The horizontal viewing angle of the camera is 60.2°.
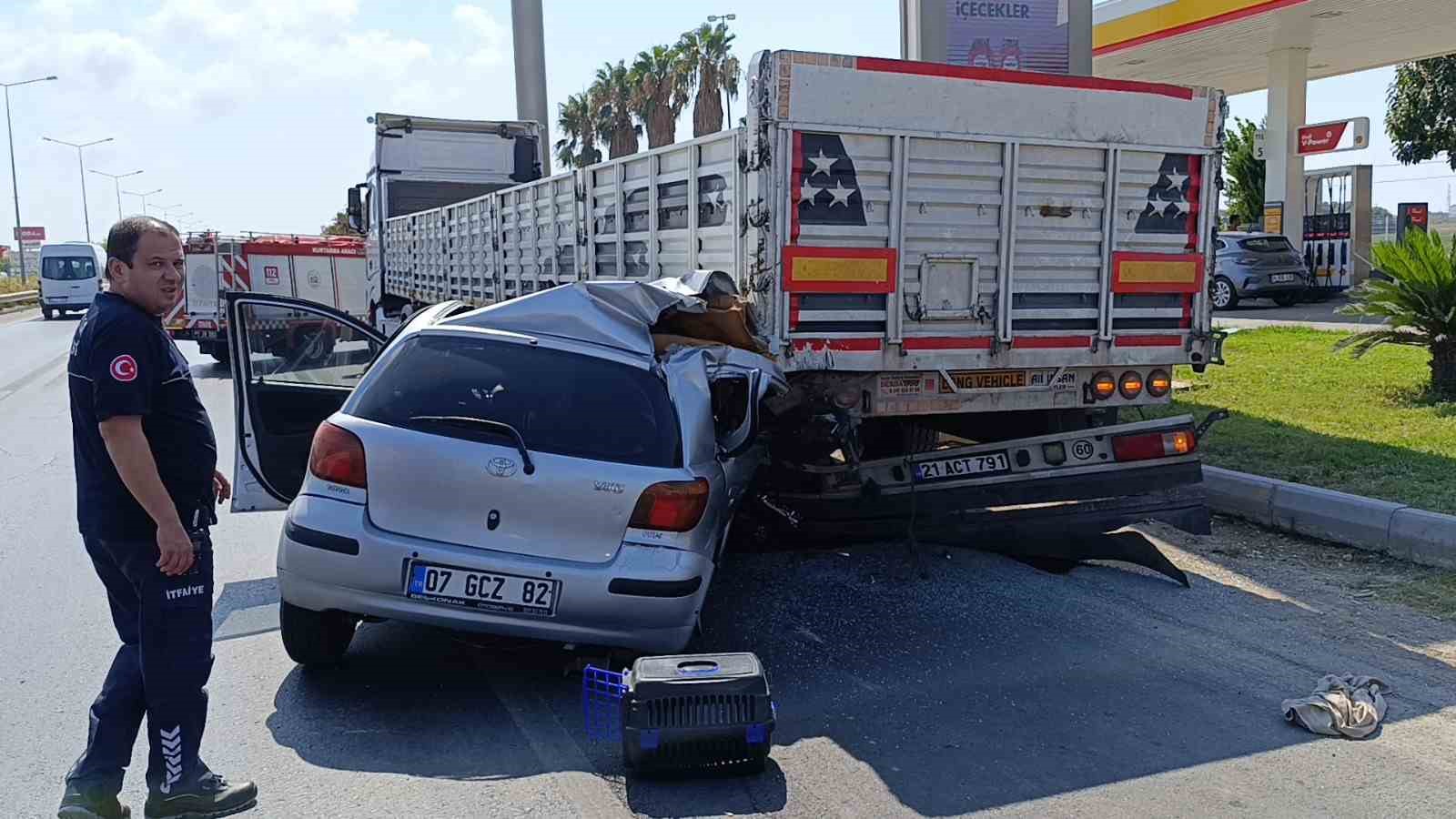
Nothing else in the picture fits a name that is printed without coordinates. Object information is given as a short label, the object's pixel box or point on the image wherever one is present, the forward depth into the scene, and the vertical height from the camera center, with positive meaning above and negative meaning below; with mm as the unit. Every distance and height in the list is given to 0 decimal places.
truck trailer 6008 -62
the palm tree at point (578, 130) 45188 +4379
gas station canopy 19672 +3492
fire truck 20203 -349
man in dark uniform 3541 -771
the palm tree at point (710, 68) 38906 +5547
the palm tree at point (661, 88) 39812 +5075
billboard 13945 +2325
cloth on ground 4480 -1704
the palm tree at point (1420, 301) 10180 -529
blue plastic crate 4301 -1596
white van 41188 -645
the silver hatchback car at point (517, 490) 4570 -881
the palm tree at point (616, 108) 42562 +4791
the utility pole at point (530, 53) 20484 +3193
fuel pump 24938 +21
